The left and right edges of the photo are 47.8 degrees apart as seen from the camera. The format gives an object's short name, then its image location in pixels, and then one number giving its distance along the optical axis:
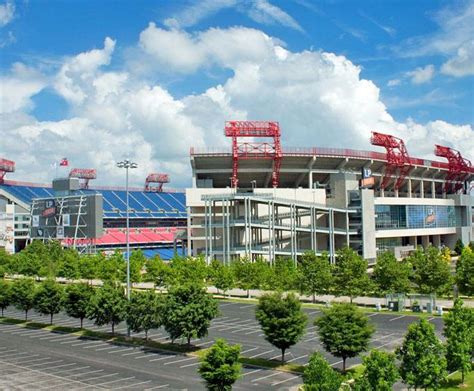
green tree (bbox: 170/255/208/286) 71.62
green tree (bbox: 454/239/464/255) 126.36
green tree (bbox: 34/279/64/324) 52.19
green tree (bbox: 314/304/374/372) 33.12
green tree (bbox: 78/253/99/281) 84.31
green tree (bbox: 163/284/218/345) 40.28
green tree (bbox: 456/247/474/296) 59.06
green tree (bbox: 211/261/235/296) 69.00
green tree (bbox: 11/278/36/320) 54.59
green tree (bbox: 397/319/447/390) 27.58
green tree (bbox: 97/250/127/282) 80.44
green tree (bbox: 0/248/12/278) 90.18
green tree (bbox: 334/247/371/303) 62.44
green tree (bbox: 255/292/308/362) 36.12
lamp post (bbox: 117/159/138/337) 49.16
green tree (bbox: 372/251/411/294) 62.25
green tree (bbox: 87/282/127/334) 46.25
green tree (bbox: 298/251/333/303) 64.19
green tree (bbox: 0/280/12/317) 55.88
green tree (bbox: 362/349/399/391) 24.38
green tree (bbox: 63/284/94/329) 49.25
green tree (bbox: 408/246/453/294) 61.53
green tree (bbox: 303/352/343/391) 22.22
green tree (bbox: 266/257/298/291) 65.50
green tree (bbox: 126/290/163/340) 43.09
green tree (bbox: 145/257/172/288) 75.19
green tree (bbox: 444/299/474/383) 31.05
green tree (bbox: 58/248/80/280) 85.62
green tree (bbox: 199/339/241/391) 27.95
